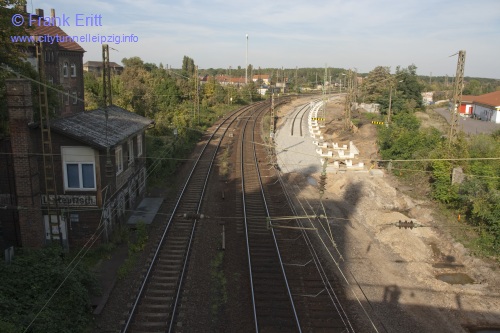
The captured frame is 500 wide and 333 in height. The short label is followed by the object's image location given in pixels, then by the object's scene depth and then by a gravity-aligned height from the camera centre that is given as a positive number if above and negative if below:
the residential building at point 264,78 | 135.45 +1.93
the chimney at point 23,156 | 14.15 -2.61
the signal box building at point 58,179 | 14.34 -3.55
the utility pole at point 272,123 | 38.51 -3.55
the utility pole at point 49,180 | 14.38 -3.45
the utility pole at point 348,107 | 43.46 -2.19
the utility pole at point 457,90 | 22.73 -0.08
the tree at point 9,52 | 16.61 +1.04
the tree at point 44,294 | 9.84 -5.42
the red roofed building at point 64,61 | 37.44 +1.56
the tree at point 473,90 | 90.46 -0.20
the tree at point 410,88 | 56.34 -0.07
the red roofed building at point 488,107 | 49.31 -2.14
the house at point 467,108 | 59.88 -2.74
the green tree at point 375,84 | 67.50 +0.41
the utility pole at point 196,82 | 46.17 -0.02
